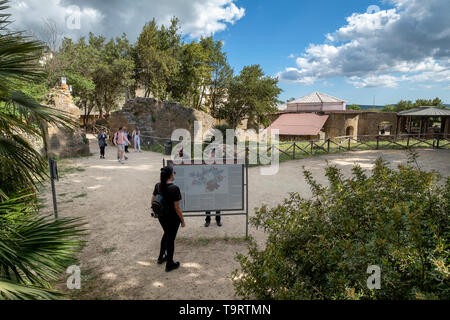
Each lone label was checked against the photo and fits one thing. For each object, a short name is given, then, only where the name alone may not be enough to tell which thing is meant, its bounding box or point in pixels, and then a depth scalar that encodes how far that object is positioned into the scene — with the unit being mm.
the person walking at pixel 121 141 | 11539
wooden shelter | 20141
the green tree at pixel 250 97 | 28953
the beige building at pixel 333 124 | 27219
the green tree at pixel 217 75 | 31338
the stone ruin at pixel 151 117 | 17703
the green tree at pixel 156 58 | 24844
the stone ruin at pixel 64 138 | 12555
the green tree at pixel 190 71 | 27203
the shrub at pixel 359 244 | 1527
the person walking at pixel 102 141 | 12539
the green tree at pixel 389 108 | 45144
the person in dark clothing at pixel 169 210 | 3625
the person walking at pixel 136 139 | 15556
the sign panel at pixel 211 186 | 4852
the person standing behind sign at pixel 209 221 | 5656
